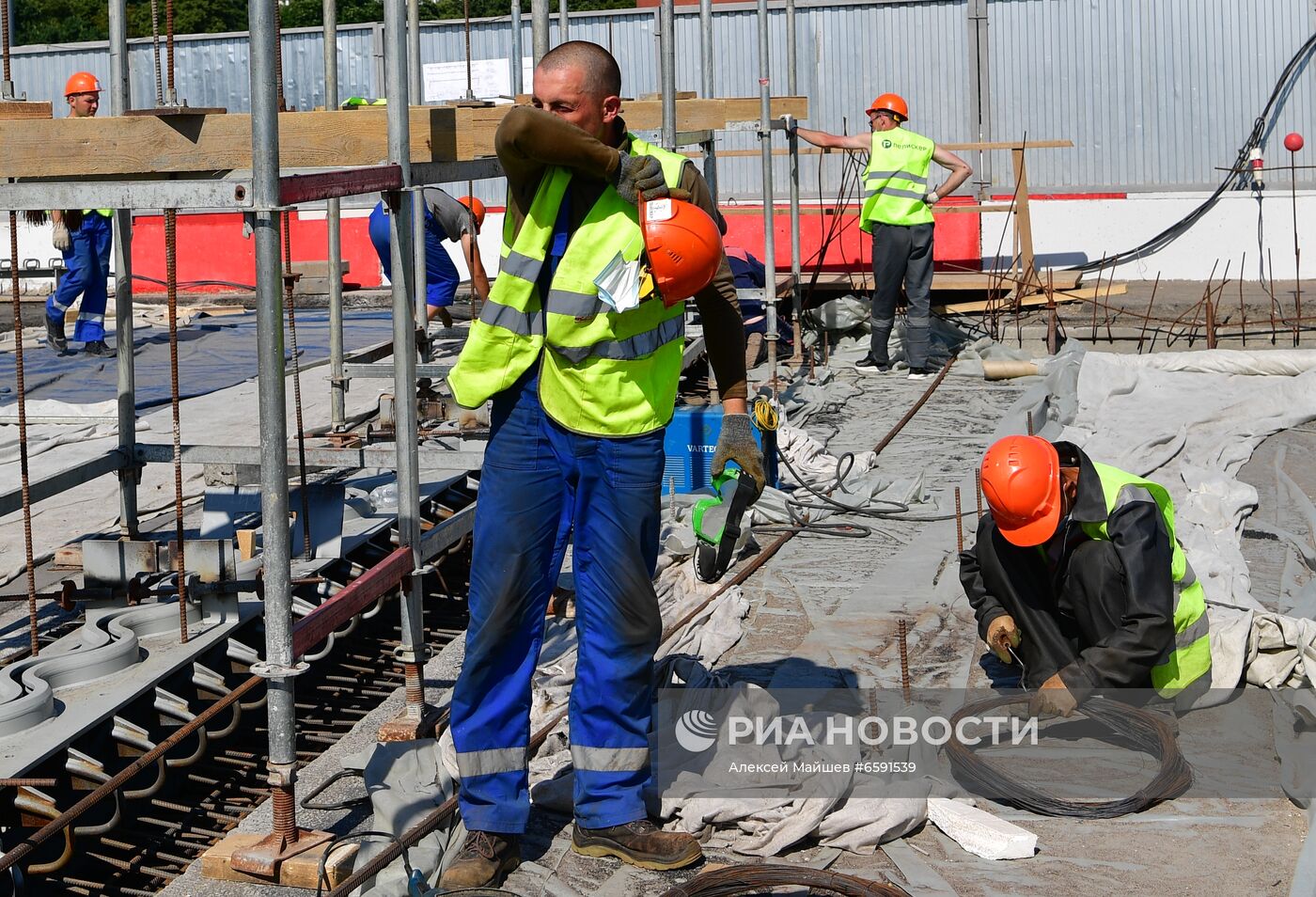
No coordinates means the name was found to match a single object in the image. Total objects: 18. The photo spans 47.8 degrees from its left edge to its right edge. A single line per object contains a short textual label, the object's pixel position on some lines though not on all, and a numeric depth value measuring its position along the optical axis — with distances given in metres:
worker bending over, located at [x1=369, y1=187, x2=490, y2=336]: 9.08
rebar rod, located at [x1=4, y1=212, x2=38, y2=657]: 4.77
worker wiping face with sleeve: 3.51
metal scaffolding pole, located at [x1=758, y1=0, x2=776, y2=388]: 9.63
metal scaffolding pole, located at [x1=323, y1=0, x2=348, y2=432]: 8.17
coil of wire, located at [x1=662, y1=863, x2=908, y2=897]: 3.35
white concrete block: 3.62
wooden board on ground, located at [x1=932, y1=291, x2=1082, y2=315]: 12.31
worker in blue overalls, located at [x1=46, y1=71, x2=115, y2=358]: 11.15
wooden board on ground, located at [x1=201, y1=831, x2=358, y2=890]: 3.66
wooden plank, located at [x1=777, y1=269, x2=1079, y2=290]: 12.54
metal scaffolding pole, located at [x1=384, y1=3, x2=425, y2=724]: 4.40
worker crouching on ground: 4.23
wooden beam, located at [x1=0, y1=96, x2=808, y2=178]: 4.28
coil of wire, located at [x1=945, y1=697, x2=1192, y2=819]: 3.84
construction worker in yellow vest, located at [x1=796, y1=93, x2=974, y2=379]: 10.50
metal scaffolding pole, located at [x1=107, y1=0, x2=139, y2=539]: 5.91
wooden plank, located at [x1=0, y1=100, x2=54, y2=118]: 4.54
